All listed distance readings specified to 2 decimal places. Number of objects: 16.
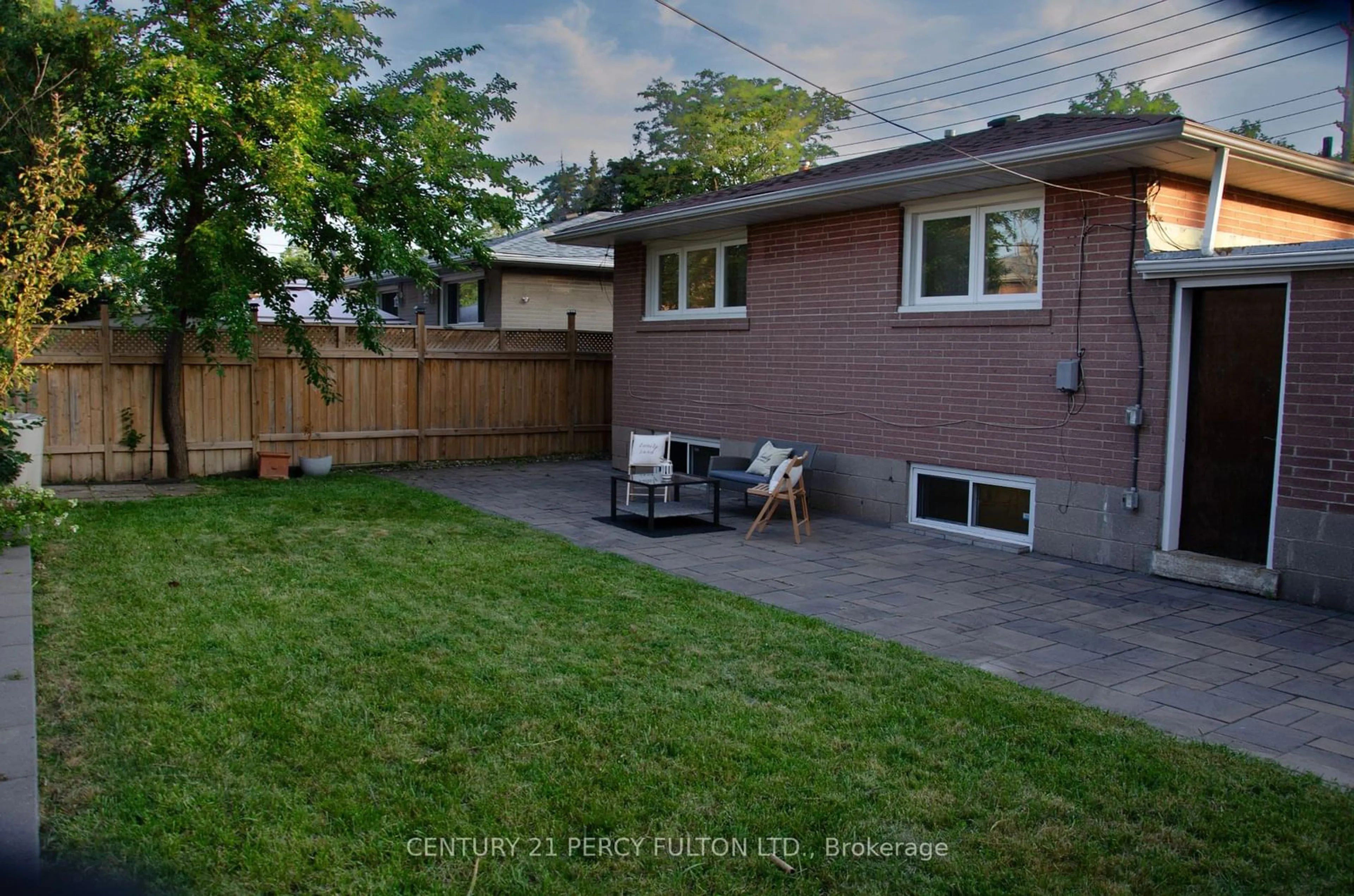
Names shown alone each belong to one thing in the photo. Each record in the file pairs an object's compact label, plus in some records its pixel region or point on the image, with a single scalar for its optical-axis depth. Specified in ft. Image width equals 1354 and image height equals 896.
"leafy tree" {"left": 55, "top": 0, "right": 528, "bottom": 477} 32.94
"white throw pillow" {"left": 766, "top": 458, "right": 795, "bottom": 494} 28.48
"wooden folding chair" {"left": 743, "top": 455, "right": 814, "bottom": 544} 28.50
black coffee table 30.22
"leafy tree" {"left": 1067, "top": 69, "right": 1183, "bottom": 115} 119.24
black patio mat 29.96
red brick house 22.27
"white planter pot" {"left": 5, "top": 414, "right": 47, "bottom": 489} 30.07
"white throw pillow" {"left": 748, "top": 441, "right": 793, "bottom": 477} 32.91
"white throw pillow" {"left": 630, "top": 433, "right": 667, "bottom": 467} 34.04
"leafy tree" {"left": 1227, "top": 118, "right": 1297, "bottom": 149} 65.62
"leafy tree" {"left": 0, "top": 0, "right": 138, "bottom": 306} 31.73
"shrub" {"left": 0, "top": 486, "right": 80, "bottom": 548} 22.59
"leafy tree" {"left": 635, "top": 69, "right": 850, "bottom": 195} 110.73
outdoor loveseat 31.99
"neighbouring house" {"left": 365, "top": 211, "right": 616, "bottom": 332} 58.44
